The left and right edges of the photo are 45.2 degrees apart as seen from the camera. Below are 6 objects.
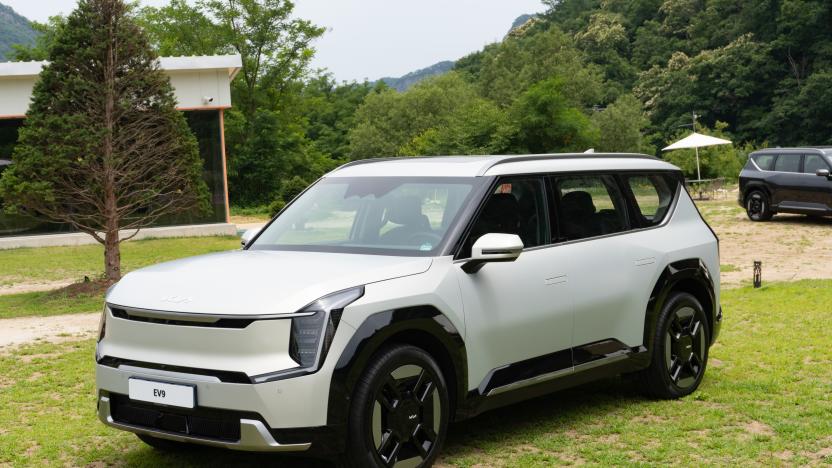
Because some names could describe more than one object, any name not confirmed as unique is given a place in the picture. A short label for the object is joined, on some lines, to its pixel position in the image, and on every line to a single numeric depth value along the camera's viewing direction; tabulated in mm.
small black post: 14422
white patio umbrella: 41219
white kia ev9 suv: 4824
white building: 29375
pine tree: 16109
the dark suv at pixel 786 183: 23797
